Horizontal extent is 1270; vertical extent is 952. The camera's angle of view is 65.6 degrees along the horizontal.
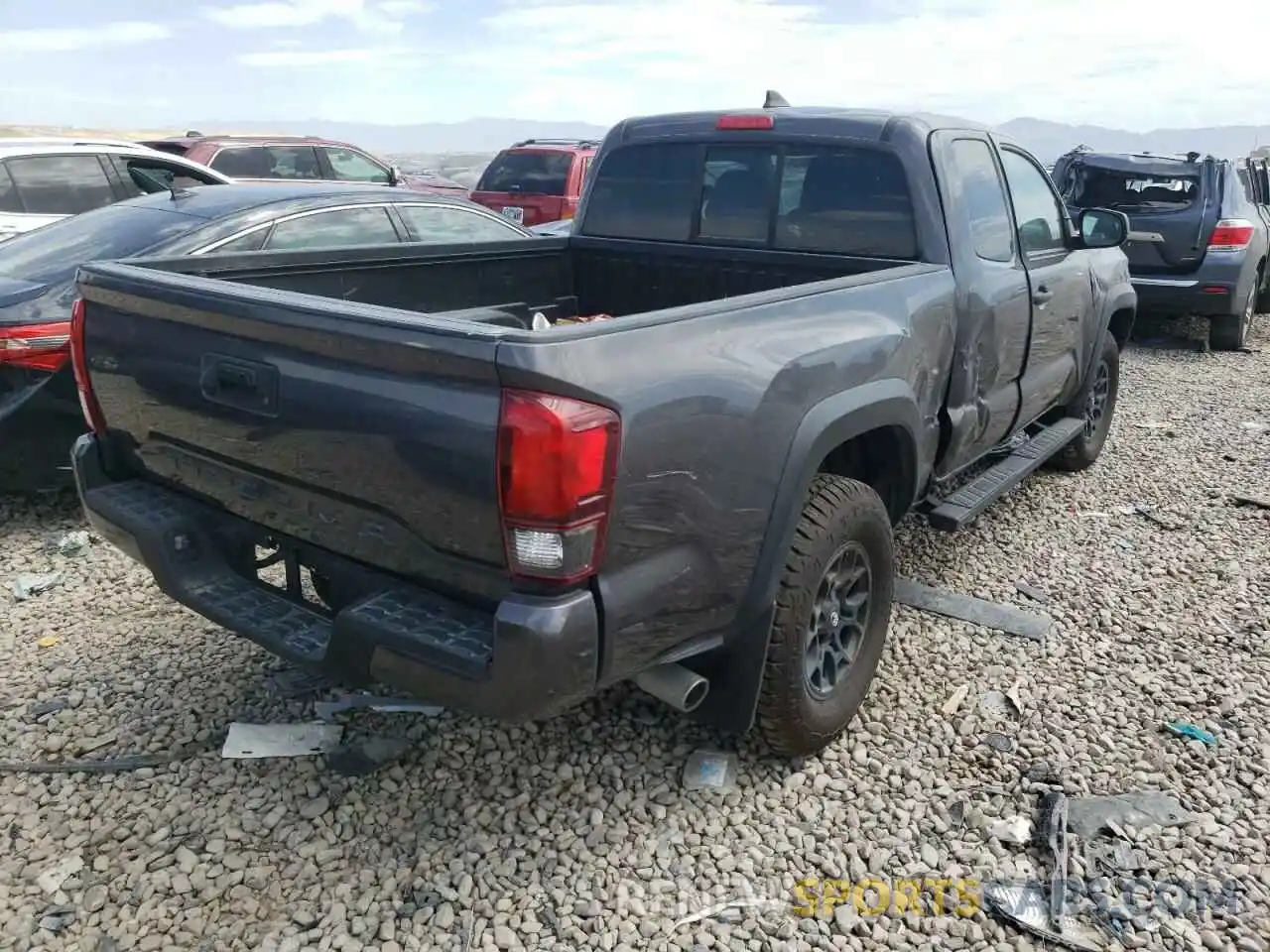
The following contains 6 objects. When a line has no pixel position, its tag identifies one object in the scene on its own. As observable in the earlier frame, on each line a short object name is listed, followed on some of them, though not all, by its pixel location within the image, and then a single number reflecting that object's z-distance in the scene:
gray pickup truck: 2.12
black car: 4.43
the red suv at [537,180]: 11.42
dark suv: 8.95
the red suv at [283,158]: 11.67
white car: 7.89
